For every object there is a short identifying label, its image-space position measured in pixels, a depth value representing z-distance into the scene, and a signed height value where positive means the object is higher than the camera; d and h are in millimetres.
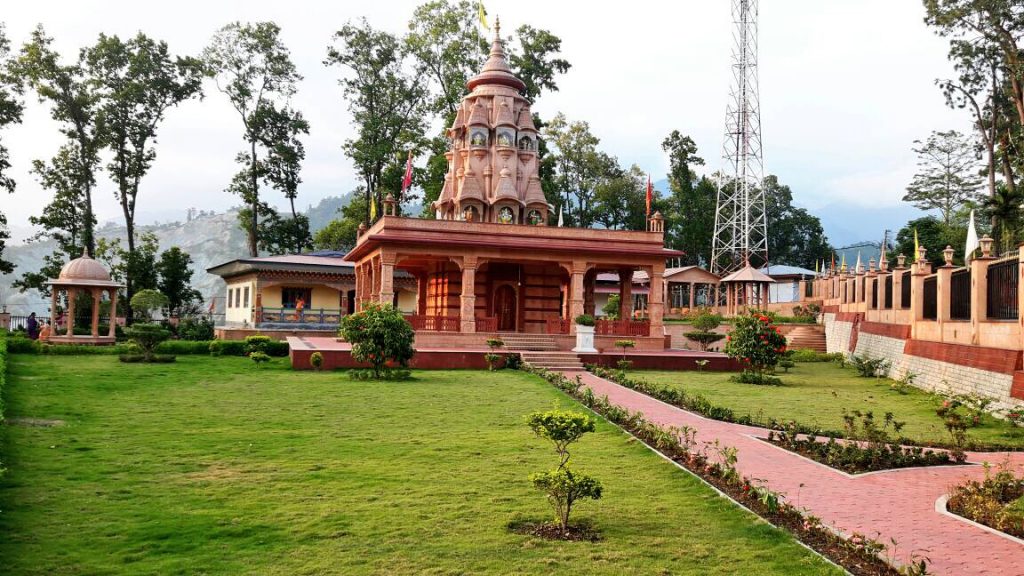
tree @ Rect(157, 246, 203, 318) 39594 +1890
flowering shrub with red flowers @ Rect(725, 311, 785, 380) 20703 -586
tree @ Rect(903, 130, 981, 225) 57688 +10475
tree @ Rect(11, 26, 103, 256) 37250 +10544
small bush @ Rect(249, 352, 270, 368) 21984 -1164
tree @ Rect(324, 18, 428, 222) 45000 +12743
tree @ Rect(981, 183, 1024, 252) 30766 +4422
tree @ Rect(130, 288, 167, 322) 34875 +696
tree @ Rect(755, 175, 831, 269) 71312 +7644
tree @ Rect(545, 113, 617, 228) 53781 +10966
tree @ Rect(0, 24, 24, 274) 33938 +8651
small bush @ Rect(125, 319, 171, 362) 22044 -578
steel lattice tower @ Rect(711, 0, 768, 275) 49156 +11068
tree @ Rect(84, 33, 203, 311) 39750 +11436
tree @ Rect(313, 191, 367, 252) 48969 +5528
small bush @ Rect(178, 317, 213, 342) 31703 -613
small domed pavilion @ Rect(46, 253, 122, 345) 27812 +1039
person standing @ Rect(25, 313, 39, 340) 31152 -511
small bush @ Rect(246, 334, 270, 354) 25333 -886
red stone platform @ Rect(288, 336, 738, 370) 21688 -1141
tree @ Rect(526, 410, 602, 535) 6570 -1348
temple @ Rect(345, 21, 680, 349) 26312 +2385
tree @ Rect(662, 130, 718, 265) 56156 +8529
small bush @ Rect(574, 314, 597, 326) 24203 -7
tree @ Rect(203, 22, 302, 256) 43531 +13592
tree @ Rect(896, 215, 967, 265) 44625 +5007
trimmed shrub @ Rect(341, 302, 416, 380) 19062 -474
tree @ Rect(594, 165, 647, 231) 55562 +8560
